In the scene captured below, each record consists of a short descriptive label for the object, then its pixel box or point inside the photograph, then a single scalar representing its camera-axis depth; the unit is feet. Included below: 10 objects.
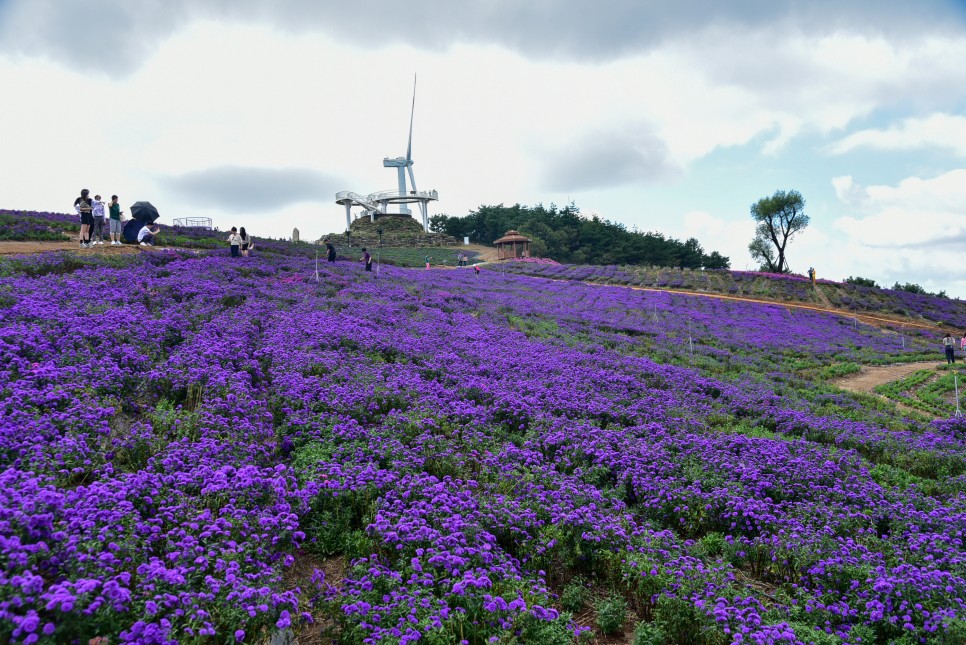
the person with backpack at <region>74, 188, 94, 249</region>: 67.33
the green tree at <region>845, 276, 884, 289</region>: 204.58
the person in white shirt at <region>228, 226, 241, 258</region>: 83.88
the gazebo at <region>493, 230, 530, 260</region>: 222.07
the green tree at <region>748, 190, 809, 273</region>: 256.32
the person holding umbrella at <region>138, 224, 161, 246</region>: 84.23
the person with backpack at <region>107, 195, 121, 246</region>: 74.49
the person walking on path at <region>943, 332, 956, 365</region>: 81.25
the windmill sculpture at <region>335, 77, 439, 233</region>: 262.06
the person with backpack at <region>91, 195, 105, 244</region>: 73.20
